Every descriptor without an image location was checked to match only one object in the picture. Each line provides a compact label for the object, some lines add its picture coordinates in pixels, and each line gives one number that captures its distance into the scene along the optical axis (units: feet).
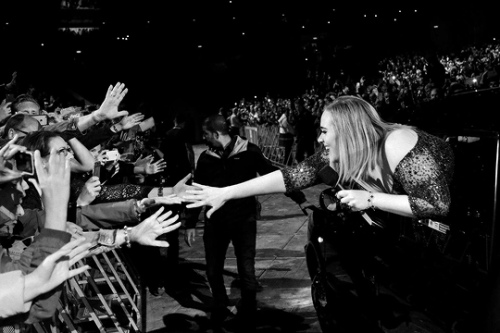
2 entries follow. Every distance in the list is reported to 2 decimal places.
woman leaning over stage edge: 10.27
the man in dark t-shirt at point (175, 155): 24.95
